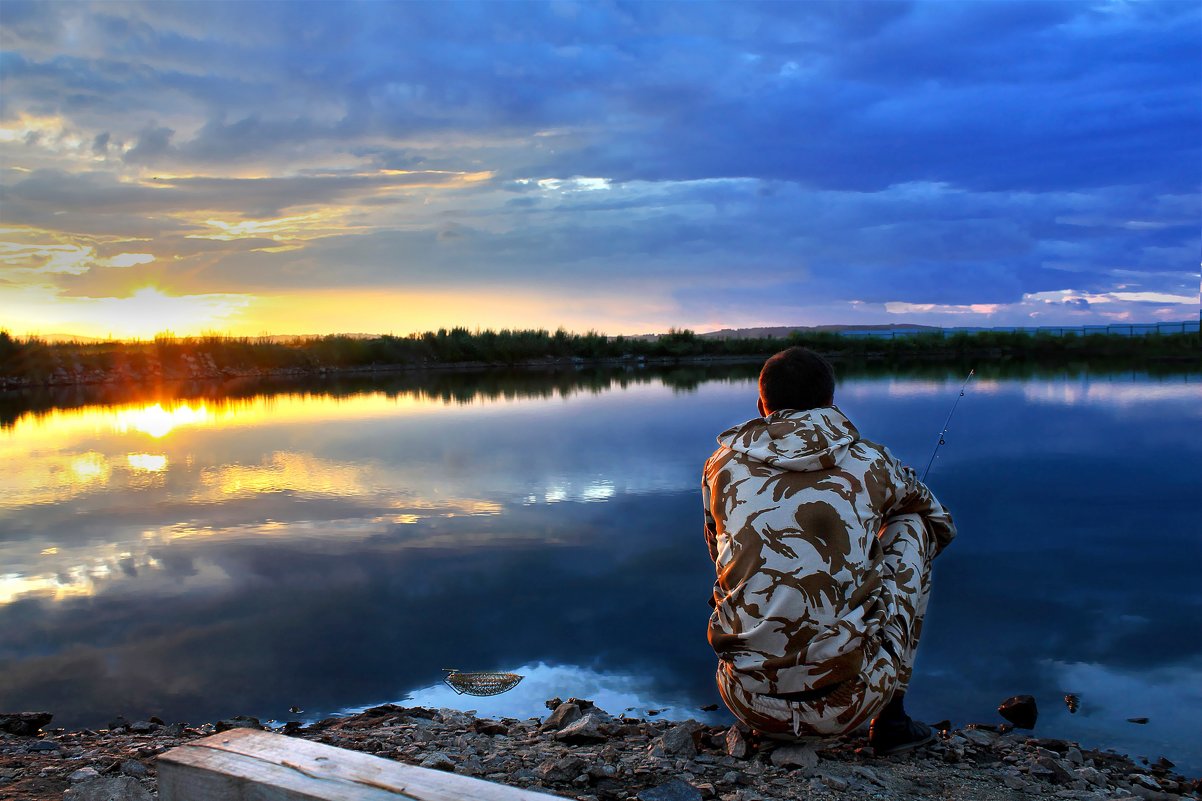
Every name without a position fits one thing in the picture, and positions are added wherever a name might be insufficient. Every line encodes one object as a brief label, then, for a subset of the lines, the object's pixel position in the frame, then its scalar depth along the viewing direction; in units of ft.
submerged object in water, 11.68
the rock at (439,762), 8.58
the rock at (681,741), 8.88
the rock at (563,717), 10.07
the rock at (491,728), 9.93
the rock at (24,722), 10.53
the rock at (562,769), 8.38
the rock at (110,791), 7.78
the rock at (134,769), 8.54
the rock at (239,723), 10.48
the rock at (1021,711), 10.61
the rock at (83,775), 8.38
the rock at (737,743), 8.71
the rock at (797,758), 8.27
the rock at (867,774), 8.04
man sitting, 7.97
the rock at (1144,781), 8.69
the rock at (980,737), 9.39
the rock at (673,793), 7.79
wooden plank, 4.38
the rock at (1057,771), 8.53
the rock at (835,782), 7.88
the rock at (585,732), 9.48
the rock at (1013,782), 8.26
